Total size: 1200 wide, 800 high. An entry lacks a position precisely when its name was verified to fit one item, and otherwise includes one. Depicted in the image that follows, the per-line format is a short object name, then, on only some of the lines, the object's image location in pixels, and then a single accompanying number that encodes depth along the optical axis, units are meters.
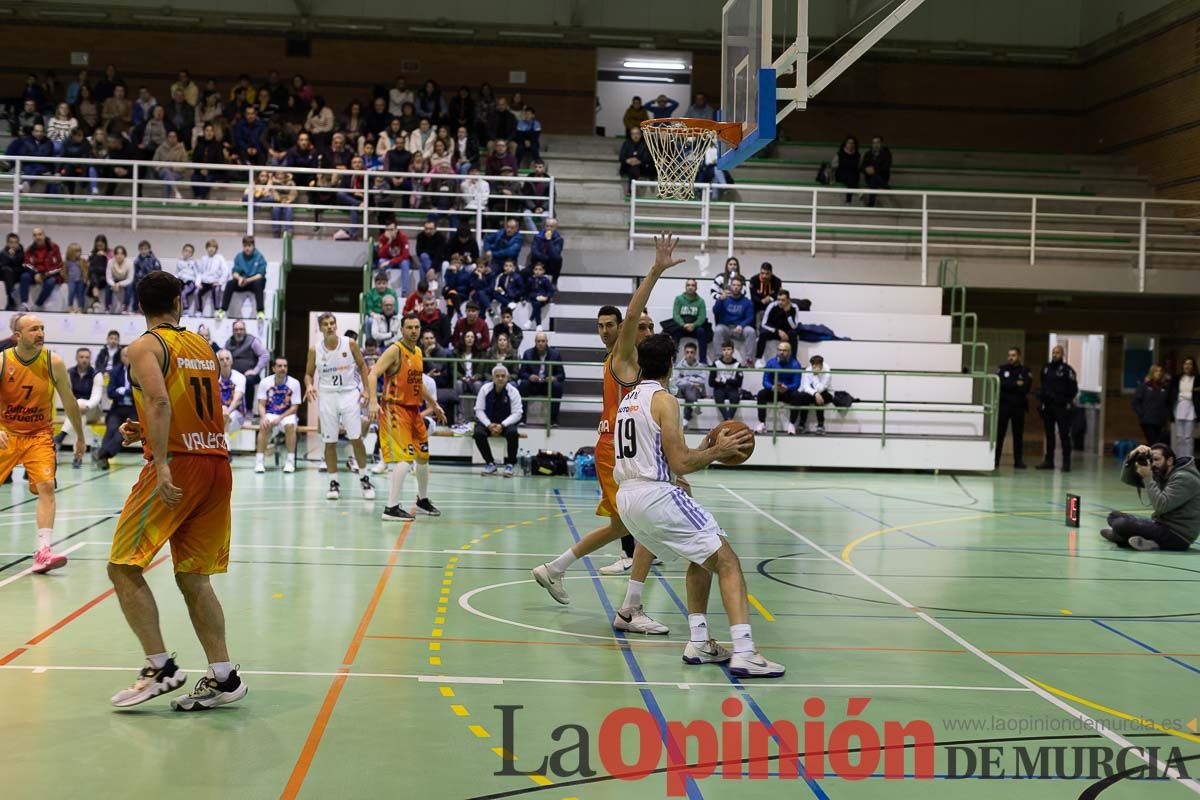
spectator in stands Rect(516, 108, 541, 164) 25.20
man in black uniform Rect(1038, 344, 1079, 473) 21.14
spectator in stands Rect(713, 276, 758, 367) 20.33
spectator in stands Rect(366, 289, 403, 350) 19.30
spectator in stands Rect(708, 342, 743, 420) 19.28
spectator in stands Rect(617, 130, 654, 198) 24.44
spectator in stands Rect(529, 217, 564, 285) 21.58
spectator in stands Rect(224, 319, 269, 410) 18.70
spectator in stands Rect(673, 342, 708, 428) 19.25
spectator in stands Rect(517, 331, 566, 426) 19.17
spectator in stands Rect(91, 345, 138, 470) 16.59
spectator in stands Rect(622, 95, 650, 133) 26.88
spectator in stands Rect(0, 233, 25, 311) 20.16
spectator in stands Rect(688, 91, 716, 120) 26.31
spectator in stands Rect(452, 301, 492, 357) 19.30
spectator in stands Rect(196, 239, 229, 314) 20.64
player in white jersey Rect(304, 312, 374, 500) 14.73
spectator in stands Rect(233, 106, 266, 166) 24.23
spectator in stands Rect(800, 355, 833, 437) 19.52
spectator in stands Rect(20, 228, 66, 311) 20.47
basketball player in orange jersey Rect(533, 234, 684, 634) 7.66
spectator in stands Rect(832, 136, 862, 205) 25.42
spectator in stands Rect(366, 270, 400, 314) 19.83
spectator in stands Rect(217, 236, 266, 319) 20.47
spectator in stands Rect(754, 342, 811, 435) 19.50
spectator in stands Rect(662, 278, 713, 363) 20.17
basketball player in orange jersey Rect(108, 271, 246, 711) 5.68
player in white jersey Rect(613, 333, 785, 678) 6.68
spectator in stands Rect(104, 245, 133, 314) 20.28
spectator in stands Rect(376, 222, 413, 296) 21.36
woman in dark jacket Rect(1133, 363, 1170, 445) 20.95
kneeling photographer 11.61
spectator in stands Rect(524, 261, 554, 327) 21.14
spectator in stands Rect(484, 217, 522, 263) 21.84
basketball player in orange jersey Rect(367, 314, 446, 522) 12.05
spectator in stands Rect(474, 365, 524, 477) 17.72
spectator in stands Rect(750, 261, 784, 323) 20.89
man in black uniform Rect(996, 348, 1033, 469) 20.59
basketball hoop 13.48
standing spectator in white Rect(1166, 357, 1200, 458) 20.52
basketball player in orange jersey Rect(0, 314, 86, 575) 9.02
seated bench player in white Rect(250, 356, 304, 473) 16.92
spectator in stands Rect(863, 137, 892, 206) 25.22
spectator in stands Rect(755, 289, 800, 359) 20.35
